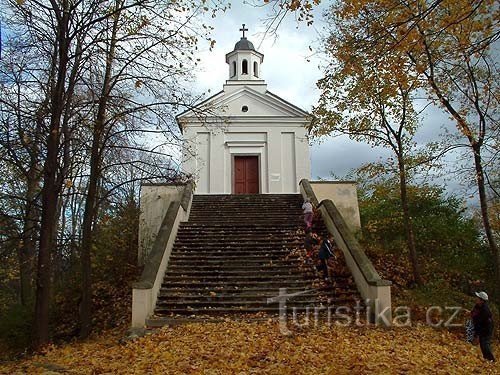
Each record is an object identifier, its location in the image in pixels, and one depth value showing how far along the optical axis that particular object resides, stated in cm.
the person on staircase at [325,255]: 1184
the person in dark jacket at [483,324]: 799
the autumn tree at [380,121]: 1334
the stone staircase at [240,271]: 1058
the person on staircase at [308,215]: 1422
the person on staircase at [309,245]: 1277
